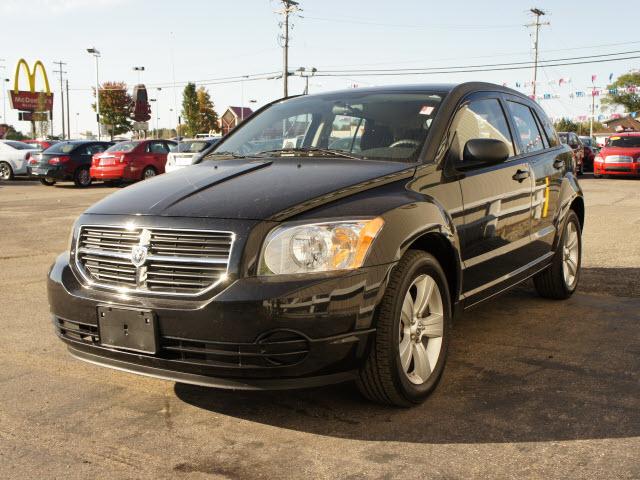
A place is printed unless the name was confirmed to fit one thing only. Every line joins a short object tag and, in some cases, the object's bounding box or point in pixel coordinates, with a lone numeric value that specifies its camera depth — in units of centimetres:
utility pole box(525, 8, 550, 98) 5859
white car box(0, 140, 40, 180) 2527
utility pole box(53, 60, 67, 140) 8906
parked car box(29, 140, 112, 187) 2189
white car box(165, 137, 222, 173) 1921
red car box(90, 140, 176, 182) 2128
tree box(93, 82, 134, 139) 8838
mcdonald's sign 7138
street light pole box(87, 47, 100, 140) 5710
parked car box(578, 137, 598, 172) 2867
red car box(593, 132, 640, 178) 2350
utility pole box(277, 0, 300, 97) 4981
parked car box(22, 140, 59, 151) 3058
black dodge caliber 304
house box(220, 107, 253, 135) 10369
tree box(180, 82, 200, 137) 8769
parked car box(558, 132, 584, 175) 2505
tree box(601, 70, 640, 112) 11650
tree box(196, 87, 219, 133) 9700
